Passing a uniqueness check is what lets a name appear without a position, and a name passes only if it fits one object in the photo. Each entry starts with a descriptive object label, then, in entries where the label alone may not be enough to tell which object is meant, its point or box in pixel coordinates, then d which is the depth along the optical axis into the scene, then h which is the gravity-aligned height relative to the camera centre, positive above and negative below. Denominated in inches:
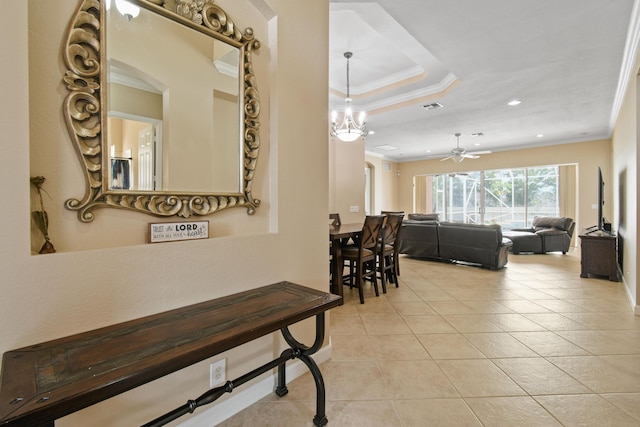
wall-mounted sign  51.8 -3.4
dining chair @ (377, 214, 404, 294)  150.0 -20.2
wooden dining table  129.6 -19.2
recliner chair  257.9 -25.1
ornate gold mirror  44.5 +19.2
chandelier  159.9 +44.8
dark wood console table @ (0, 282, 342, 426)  29.4 -17.9
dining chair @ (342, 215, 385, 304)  133.9 -18.8
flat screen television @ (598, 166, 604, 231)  172.2 +4.3
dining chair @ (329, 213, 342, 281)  166.9 -4.8
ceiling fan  265.9 +52.1
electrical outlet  59.4 -32.8
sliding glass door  358.3 +19.2
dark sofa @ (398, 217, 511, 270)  194.9 -22.4
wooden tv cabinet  166.2 -26.0
